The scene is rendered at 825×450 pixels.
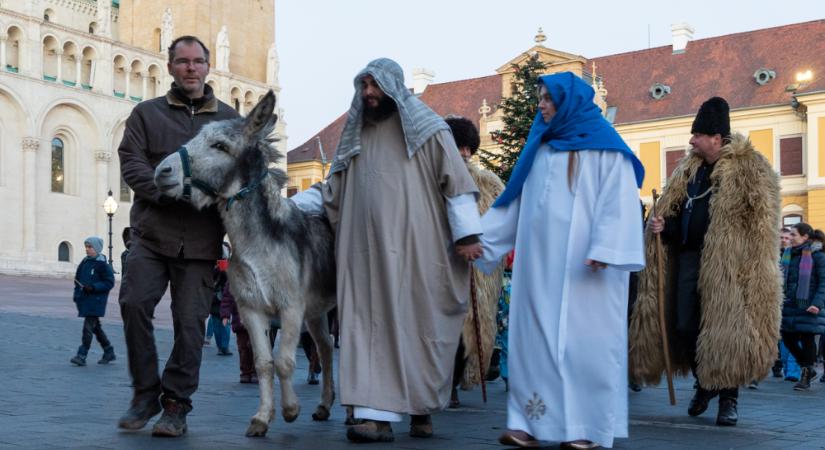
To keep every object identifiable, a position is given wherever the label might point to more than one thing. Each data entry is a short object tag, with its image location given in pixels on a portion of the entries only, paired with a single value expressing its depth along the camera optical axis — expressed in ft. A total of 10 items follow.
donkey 19.54
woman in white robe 18.49
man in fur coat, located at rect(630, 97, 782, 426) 23.41
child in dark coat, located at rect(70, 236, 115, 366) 44.27
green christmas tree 94.94
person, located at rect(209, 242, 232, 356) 48.88
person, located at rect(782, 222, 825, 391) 39.65
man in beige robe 19.47
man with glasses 20.13
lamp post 122.93
